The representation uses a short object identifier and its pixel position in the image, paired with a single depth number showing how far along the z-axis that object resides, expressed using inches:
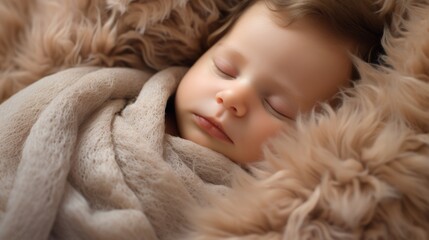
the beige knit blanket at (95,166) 24.7
